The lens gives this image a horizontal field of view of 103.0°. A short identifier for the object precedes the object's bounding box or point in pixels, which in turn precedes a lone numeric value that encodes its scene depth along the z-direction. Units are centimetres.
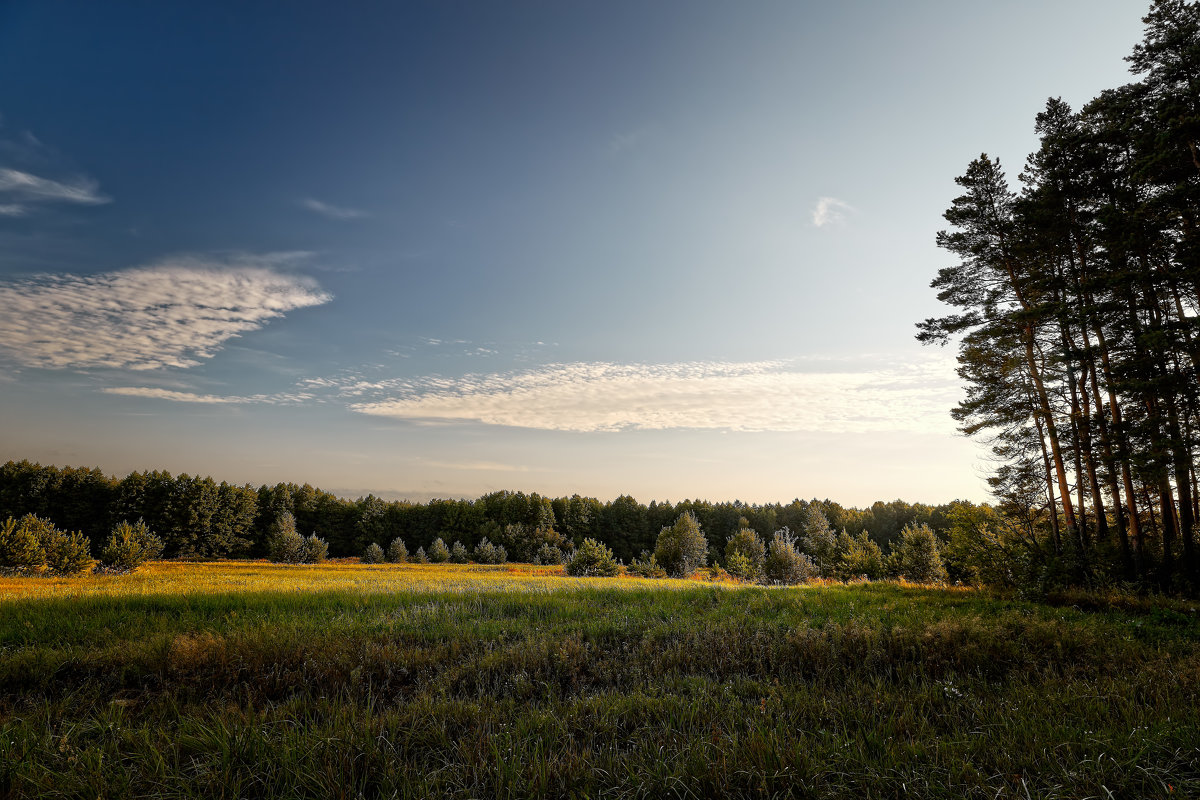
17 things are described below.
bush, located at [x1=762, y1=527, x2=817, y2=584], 3650
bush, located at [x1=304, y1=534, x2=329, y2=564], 5544
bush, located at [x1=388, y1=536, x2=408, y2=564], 5475
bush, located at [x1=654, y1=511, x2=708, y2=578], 4469
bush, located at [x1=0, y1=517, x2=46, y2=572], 2517
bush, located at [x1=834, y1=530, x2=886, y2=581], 3531
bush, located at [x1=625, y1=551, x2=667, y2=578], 3770
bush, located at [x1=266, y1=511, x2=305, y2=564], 5272
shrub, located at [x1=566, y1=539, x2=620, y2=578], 3616
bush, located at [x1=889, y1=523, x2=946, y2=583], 3862
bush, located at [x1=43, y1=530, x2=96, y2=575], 2667
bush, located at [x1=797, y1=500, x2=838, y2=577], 4694
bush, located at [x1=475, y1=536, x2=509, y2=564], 5494
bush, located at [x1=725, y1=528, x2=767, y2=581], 3884
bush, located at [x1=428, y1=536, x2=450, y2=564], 5456
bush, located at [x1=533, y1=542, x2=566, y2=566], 5774
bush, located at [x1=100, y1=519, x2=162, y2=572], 2906
